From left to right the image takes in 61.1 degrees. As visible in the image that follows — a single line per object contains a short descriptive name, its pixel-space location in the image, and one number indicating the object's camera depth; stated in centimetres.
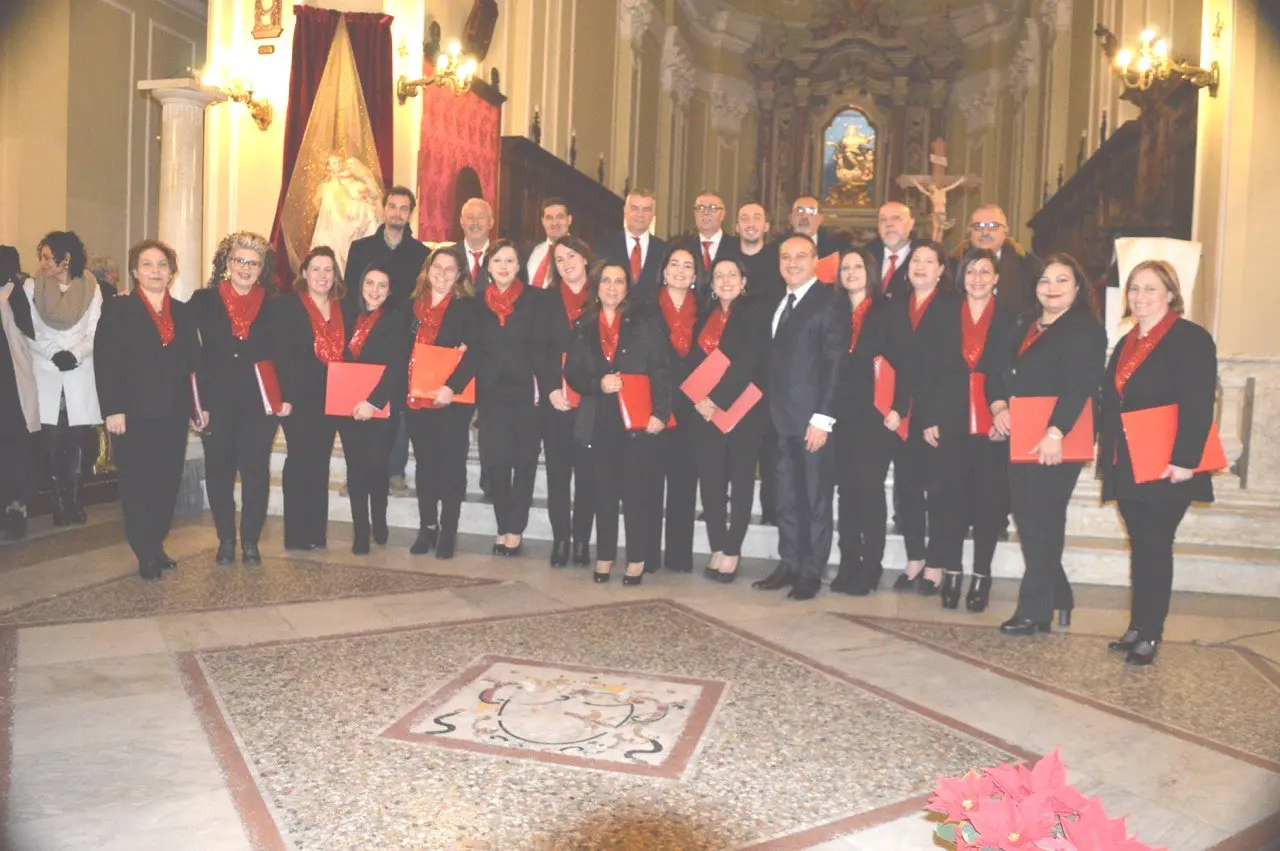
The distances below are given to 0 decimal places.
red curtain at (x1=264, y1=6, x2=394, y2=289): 831
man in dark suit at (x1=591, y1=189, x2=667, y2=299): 579
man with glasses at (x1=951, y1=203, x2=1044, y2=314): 540
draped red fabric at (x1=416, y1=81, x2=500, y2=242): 876
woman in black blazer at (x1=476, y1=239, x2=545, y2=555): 535
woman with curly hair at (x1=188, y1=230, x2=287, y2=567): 505
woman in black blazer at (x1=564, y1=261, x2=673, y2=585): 504
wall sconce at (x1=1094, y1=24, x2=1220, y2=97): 767
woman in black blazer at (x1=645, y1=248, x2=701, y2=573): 513
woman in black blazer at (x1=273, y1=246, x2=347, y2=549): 527
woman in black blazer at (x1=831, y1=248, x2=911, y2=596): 486
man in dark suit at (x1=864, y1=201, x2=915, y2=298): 554
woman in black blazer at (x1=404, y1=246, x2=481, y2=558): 542
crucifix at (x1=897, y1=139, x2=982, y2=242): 1075
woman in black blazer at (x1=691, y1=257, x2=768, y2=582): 507
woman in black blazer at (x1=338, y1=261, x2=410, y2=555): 538
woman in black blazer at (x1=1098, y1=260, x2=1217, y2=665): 392
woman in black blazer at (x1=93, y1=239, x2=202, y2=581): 476
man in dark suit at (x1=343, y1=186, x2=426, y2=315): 611
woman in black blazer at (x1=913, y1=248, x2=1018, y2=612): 468
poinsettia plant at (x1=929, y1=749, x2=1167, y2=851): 147
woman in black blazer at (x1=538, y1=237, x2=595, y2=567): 530
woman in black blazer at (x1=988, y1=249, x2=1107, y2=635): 420
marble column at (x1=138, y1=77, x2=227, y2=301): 806
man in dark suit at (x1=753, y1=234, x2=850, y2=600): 488
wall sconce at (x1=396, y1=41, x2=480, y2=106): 829
